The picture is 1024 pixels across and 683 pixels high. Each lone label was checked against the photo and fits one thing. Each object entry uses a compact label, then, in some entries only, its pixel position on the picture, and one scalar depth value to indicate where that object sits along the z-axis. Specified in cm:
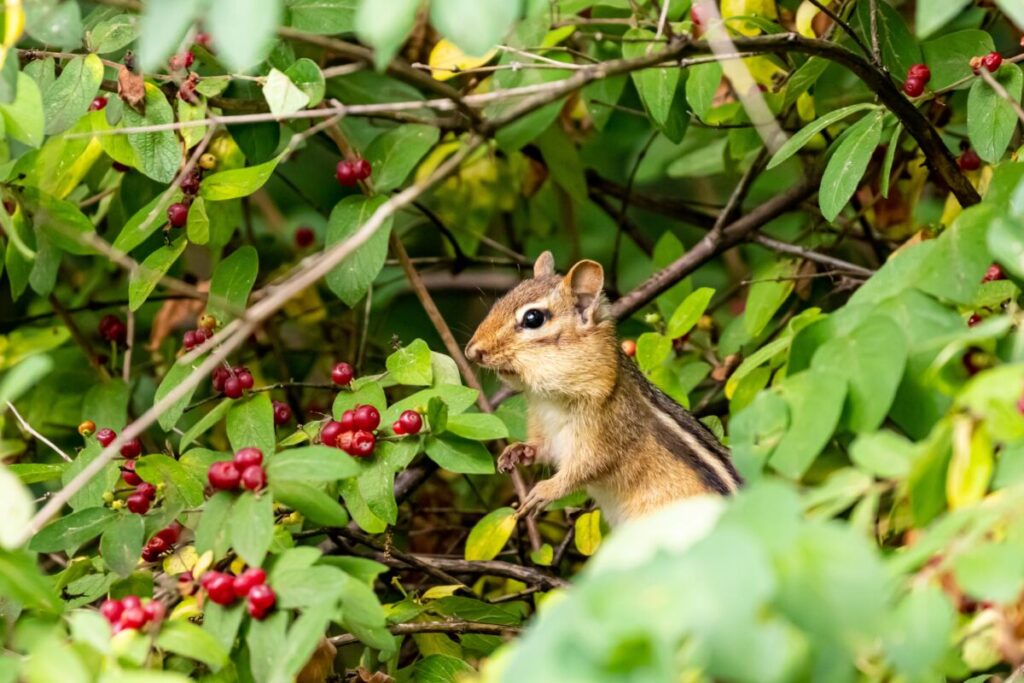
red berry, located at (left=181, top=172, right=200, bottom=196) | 617
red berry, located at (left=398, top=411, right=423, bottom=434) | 550
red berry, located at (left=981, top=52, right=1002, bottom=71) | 580
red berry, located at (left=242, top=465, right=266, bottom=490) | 456
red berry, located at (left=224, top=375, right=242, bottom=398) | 579
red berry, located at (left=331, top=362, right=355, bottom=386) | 598
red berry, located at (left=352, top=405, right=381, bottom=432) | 545
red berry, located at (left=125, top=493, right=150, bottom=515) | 516
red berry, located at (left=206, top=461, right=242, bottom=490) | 458
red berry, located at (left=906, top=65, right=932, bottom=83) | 612
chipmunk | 687
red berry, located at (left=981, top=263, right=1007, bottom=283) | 537
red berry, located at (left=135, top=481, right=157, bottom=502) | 523
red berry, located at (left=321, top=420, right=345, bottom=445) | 545
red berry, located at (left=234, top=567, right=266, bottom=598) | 436
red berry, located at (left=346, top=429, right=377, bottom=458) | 539
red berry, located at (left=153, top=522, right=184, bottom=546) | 533
